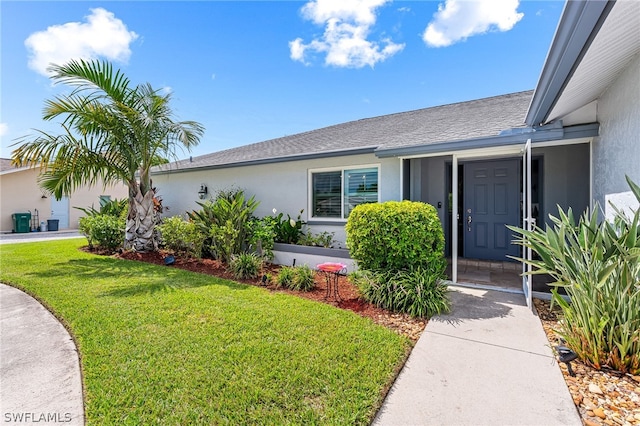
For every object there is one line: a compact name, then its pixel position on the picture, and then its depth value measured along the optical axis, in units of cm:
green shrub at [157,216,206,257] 766
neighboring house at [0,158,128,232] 1655
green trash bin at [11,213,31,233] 1648
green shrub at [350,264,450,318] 434
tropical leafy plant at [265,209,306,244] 781
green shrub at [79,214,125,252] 948
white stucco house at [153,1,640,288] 309
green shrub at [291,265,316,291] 552
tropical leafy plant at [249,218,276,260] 727
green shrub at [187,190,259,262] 711
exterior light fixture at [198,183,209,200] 1042
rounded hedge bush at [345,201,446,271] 489
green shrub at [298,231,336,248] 748
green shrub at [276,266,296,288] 569
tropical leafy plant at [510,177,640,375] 270
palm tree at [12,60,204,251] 735
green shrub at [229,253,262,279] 638
